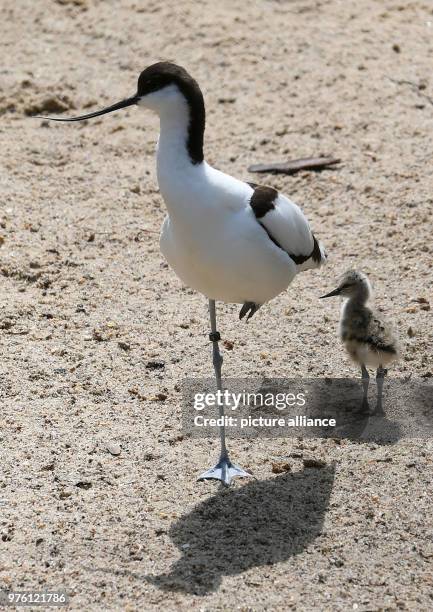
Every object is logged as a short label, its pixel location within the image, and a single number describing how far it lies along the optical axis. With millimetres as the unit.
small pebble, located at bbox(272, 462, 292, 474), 9492
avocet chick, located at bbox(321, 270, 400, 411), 10234
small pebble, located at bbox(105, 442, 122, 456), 9641
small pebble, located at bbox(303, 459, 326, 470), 9531
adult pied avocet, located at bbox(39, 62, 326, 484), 8641
